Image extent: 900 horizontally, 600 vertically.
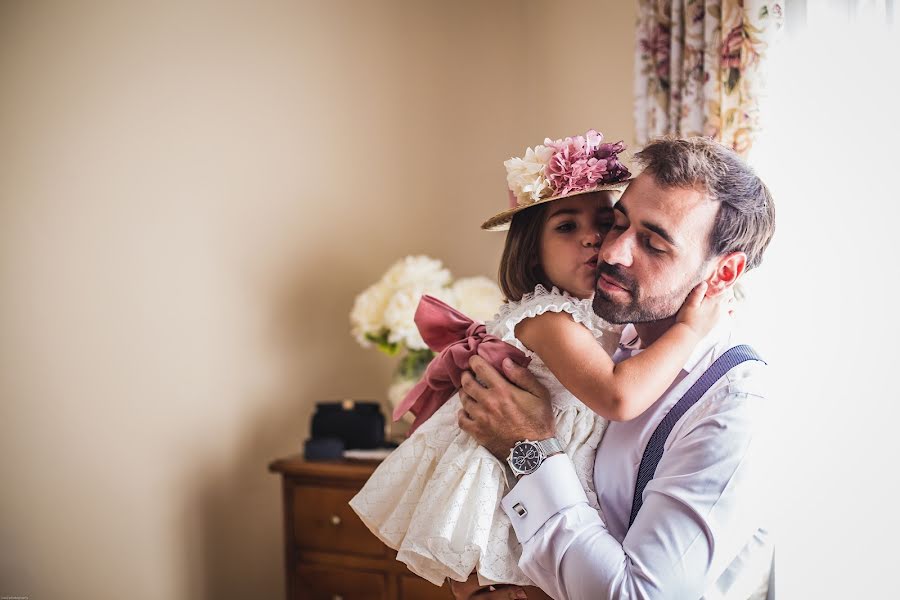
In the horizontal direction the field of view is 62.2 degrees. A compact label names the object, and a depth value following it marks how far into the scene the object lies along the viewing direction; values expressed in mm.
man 1265
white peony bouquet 2893
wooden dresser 2691
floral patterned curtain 2148
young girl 1412
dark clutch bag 2914
